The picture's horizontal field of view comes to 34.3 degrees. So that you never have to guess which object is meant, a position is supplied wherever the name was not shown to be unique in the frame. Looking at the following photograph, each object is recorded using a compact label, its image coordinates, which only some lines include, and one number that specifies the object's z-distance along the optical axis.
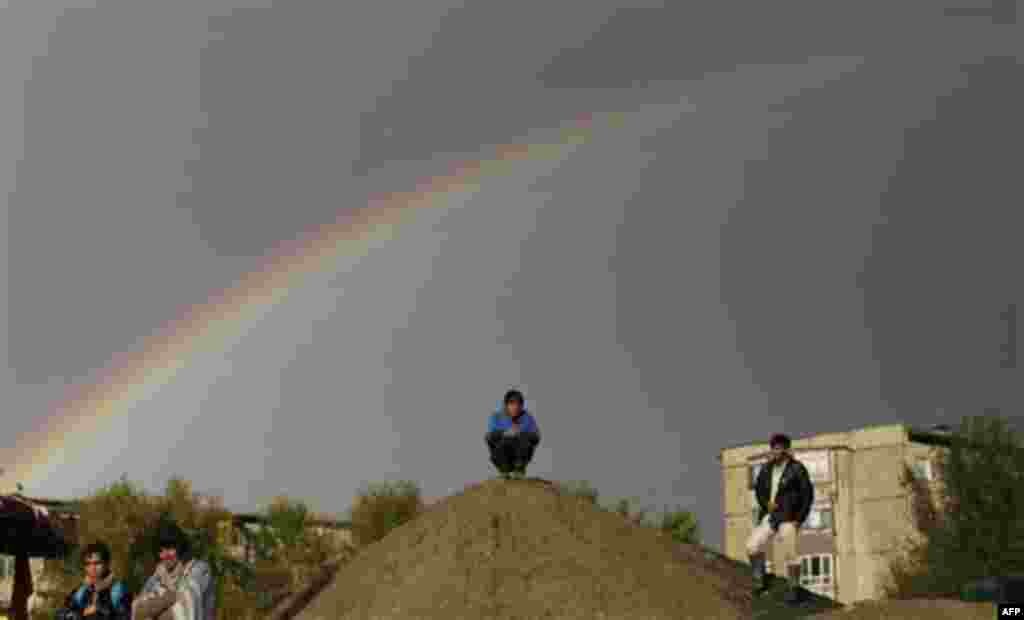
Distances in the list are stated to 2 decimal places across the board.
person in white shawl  15.83
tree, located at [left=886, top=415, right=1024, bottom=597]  55.69
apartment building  105.12
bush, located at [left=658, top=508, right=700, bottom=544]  77.69
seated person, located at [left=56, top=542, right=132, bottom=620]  16.23
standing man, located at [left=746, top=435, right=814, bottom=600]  21.11
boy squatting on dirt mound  25.05
